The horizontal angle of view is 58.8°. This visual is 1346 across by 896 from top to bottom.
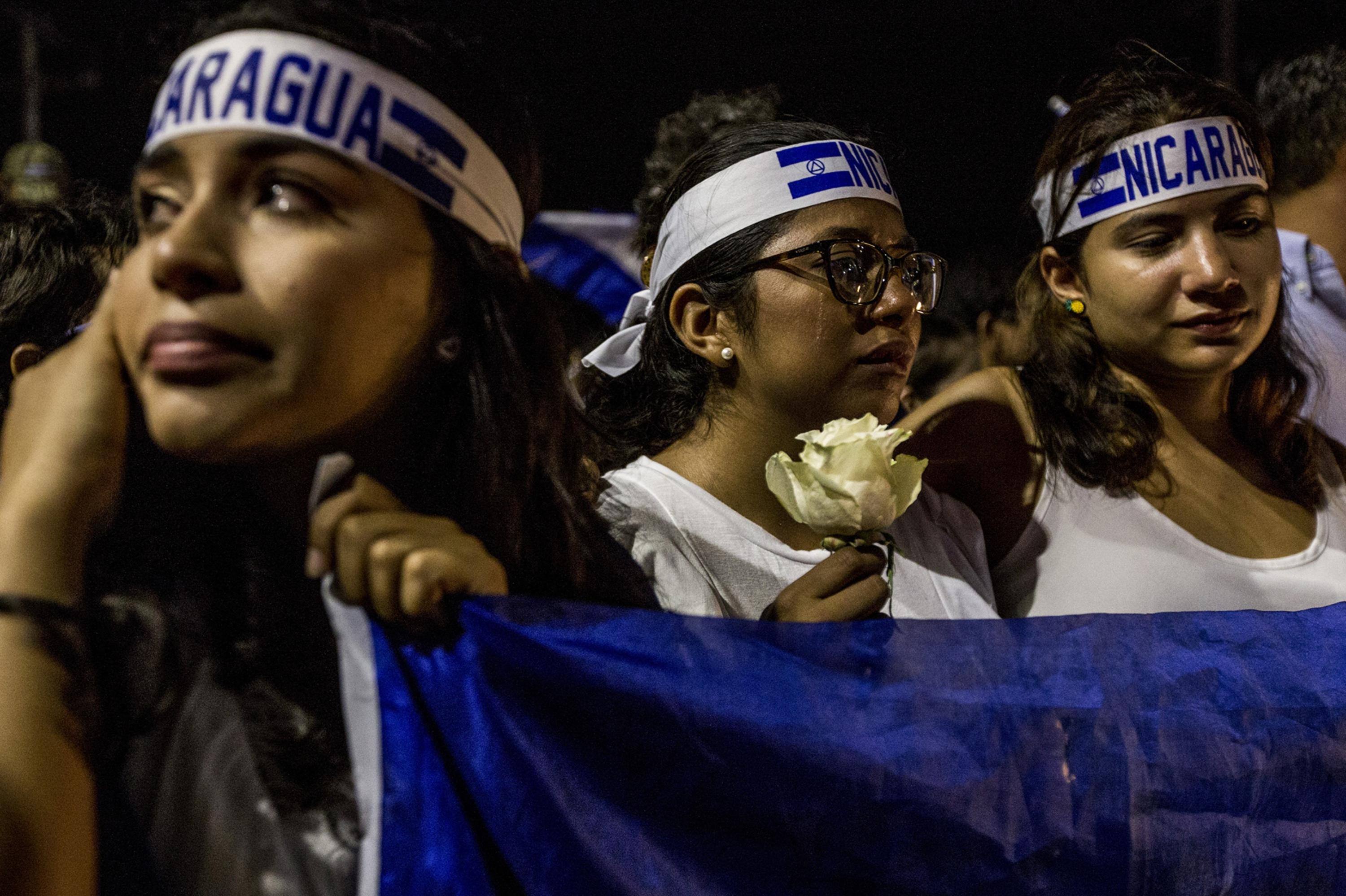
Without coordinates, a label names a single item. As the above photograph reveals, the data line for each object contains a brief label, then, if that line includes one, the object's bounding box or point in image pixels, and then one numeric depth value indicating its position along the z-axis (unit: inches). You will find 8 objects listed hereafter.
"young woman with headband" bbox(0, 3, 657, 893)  50.4
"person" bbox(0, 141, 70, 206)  134.2
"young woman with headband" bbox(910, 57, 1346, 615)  91.8
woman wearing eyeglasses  81.3
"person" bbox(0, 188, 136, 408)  76.5
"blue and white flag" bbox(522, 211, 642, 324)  172.7
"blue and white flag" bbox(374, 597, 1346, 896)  57.1
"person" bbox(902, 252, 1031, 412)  161.9
